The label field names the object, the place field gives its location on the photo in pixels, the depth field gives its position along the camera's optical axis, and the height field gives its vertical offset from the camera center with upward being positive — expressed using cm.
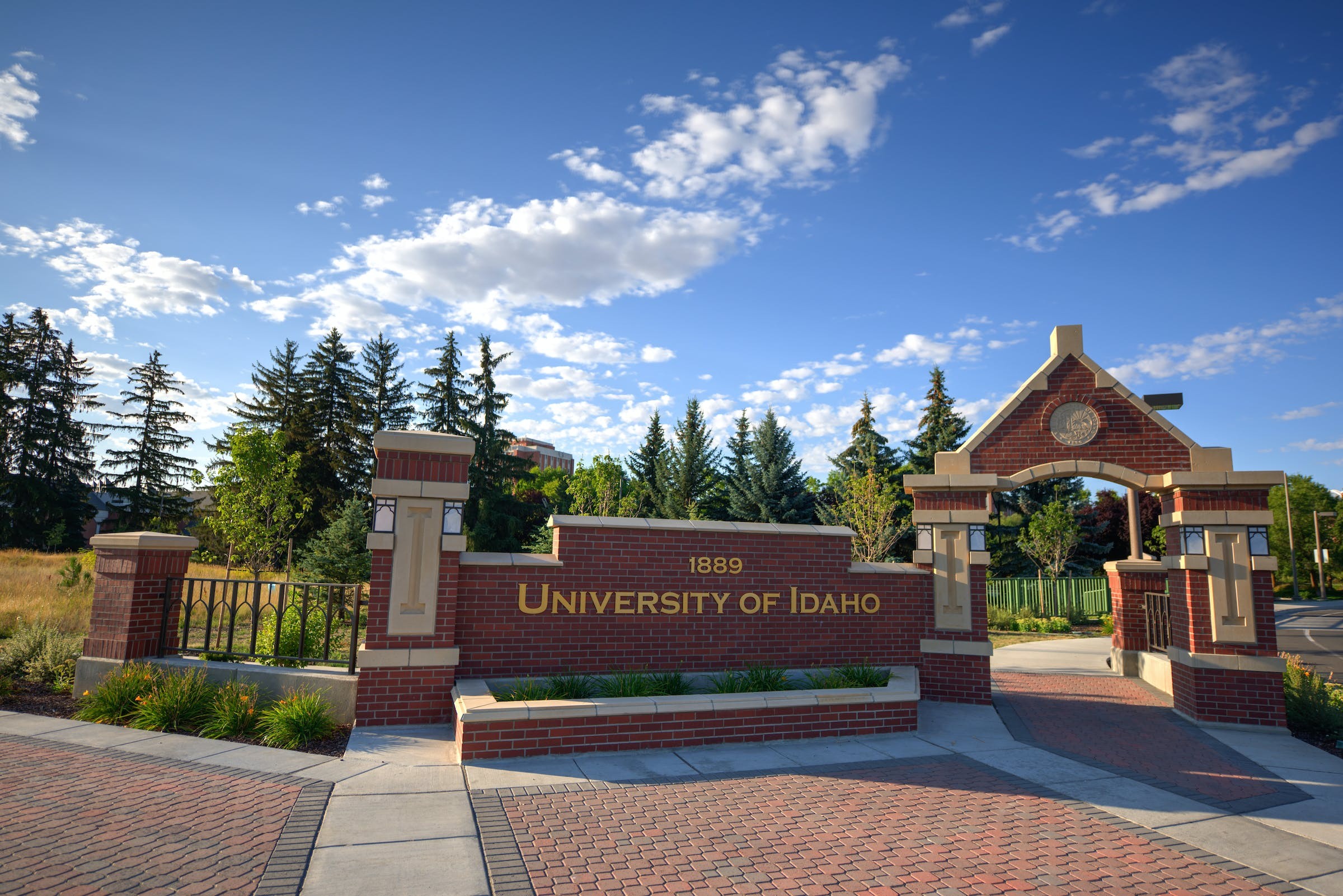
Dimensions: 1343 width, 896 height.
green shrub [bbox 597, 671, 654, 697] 781 -145
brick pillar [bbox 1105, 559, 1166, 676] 1302 -66
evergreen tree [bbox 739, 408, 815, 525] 2734 +311
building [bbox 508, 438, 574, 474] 13100 +2127
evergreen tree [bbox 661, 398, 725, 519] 3259 +400
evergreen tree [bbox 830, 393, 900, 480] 3334 +509
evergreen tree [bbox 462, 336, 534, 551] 3462 +374
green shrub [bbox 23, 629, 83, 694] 939 -161
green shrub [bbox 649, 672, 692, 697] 812 -148
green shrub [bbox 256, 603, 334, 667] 975 -120
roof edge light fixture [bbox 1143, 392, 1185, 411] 1240 +294
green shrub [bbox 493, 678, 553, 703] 754 -147
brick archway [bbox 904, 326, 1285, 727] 947 +75
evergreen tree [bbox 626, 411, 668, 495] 3734 +545
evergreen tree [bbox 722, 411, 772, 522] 2792 +273
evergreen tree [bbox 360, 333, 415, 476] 4106 +913
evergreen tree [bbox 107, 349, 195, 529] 4162 +509
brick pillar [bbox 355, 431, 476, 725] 774 -38
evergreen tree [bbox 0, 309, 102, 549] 3731 +546
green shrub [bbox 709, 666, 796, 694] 838 -146
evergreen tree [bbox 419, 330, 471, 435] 3781 +822
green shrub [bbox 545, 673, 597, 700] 767 -145
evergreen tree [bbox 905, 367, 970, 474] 3603 +688
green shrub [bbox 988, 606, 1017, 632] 2384 -190
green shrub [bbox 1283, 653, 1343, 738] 931 -181
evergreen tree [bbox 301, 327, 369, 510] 3728 +668
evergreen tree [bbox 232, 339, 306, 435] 3881 +832
